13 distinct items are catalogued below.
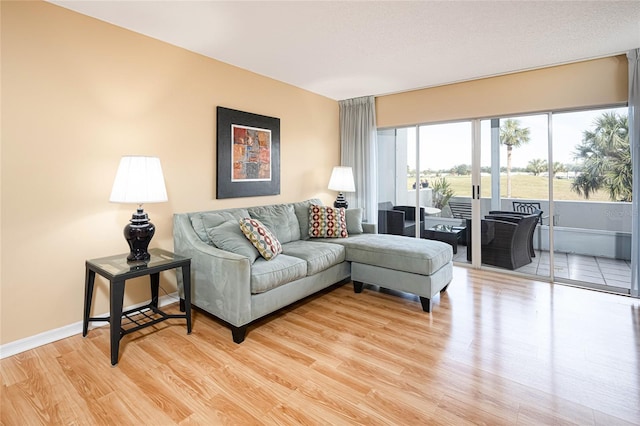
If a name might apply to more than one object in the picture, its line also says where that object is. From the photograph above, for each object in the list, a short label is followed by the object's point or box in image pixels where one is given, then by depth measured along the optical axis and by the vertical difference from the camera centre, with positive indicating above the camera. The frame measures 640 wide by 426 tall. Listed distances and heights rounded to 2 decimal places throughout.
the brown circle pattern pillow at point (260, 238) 2.79 -0.22
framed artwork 3.43 +0.67
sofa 2.43 -0.42
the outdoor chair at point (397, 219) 4.85 -0.10
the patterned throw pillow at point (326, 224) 3.79 -0.13
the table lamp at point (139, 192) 2.31 +0.15
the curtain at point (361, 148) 4.97 +1.02
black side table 2.07 -0.52
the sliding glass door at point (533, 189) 3.40 +0.30
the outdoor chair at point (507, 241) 3.91 -0.35
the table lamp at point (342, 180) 4.50 +0.46
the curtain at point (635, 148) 3.12 +0.63
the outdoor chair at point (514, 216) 3.85 -0.04
